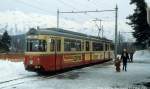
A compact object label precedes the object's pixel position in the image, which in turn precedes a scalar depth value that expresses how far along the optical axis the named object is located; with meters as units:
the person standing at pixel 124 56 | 18.31
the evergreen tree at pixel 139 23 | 38.78
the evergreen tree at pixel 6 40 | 56.27
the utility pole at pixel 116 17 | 27.82
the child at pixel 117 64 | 17.71
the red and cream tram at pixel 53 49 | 14.74
